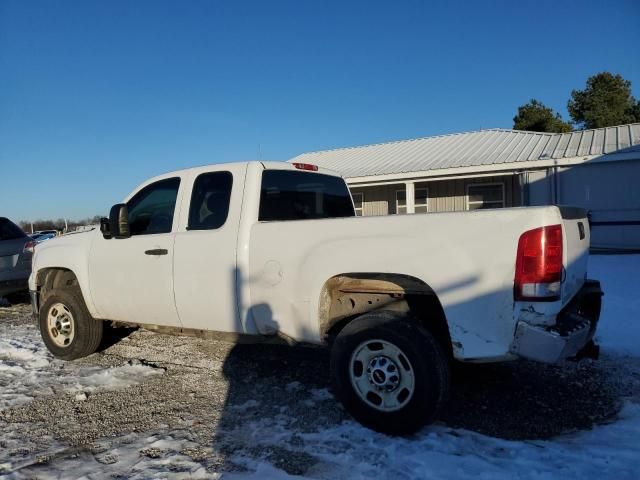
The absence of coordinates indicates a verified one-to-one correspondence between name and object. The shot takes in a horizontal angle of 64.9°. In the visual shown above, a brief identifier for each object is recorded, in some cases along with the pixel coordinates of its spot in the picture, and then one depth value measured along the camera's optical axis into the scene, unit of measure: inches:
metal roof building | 572.1
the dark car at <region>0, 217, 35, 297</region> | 331.0
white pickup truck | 121.4
